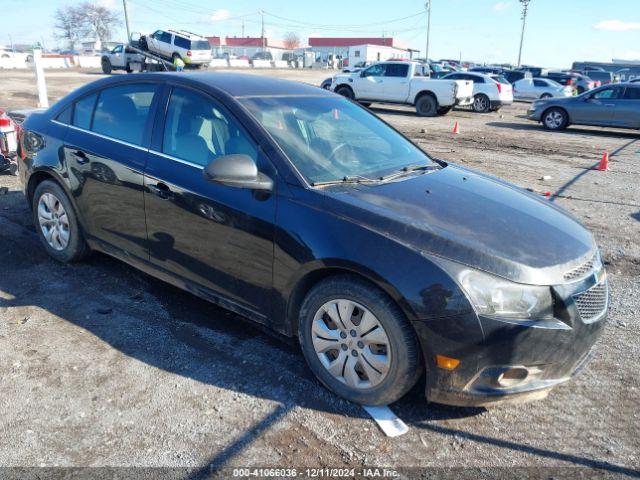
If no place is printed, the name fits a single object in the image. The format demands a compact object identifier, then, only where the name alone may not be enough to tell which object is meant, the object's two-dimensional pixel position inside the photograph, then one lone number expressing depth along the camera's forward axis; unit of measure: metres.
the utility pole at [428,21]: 66.19
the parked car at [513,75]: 33.22
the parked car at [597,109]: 15.91
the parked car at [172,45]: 34.59
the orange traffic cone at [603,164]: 10.23
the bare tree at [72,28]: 95.56
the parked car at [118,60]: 32.56
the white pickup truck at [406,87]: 19.33
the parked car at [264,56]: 80.12
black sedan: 2.58
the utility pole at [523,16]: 71.85
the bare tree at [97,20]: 96.31
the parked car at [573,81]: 29.41
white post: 11.23
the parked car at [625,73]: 45.83
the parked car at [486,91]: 21.52
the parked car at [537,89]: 25.50
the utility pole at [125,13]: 44.62
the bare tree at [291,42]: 119.27
